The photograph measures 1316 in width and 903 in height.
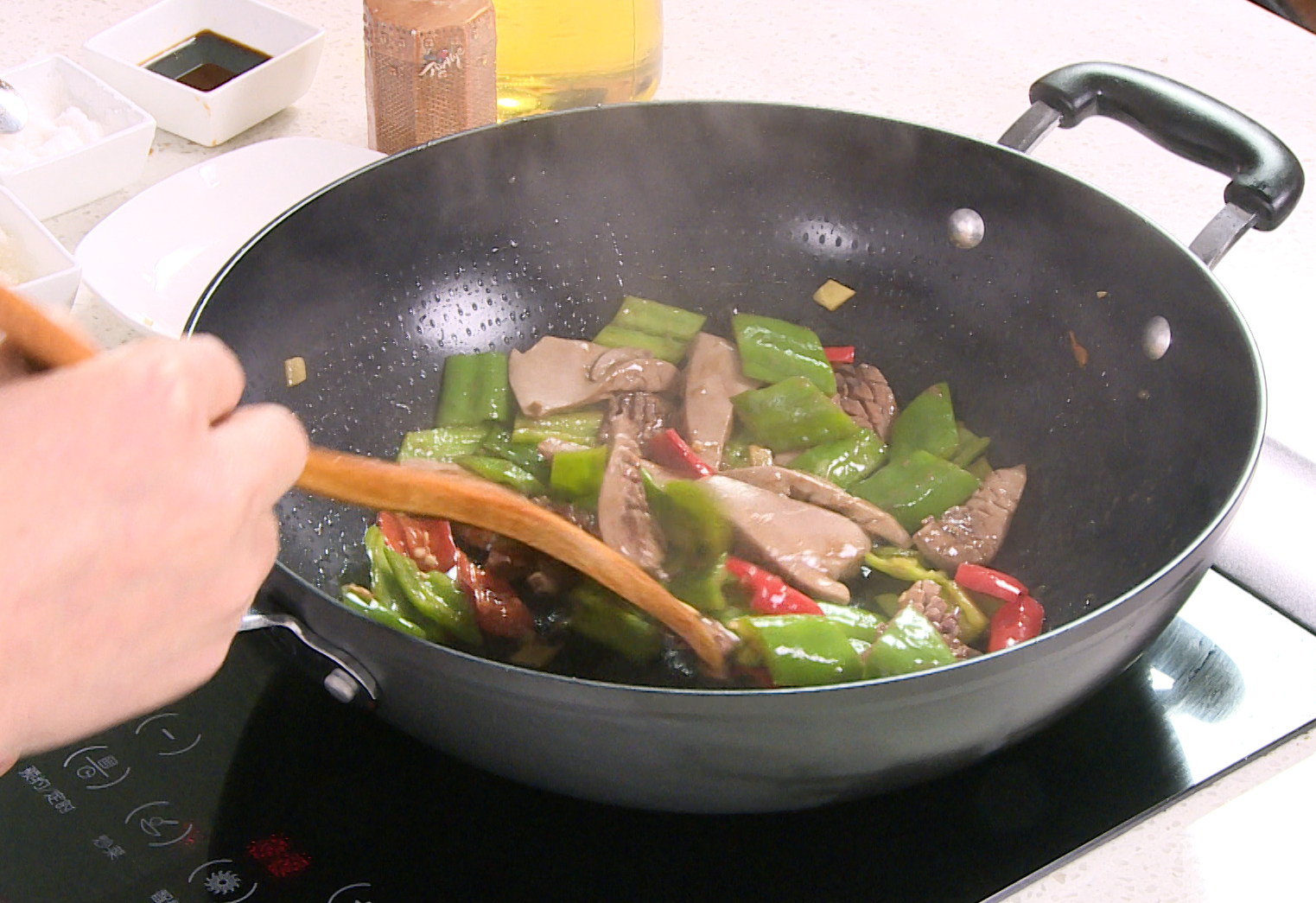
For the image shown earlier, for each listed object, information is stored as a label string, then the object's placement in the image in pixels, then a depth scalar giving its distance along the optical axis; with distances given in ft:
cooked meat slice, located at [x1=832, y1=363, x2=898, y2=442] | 4.07
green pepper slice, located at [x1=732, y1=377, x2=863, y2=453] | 3.93
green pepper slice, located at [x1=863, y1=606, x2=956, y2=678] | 2.71
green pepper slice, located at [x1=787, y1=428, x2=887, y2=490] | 3.90
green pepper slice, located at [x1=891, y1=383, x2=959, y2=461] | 3.94
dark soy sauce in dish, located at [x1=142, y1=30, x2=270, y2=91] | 4.84
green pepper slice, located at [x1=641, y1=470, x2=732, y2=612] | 3.50
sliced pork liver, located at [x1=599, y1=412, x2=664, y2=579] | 3.52
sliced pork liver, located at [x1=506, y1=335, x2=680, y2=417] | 3.99
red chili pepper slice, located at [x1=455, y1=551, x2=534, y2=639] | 3.23
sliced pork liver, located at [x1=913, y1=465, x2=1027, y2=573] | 3.64
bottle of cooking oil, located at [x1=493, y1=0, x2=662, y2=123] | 4.44
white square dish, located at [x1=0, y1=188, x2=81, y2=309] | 3.78
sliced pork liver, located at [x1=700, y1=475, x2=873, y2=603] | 3.44
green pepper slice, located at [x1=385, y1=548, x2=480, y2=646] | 3.13
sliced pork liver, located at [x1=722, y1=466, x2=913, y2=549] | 3.73
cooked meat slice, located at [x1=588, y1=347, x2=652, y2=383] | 4.06
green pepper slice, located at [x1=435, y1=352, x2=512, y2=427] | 3.99
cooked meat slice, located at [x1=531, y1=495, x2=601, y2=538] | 3.67
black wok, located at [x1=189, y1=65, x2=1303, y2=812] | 2.52
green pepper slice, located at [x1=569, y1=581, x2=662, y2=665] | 3.02
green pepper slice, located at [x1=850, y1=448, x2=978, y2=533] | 3.78
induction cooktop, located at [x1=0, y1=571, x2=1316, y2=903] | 2.55
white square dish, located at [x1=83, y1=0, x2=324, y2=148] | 4.64
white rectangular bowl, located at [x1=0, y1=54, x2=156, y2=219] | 4.29
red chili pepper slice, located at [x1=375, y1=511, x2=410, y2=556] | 3.37
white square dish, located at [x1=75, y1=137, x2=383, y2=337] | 3.90
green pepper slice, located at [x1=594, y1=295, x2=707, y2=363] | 4.24
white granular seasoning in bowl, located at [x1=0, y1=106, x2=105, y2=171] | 4.37
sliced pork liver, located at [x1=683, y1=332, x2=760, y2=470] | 3.99
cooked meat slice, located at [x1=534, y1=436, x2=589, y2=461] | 3.88
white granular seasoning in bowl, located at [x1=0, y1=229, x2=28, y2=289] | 3.83
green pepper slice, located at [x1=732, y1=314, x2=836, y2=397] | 4.08
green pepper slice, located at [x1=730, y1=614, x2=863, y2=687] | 2.76
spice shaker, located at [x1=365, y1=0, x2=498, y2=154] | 4.10
